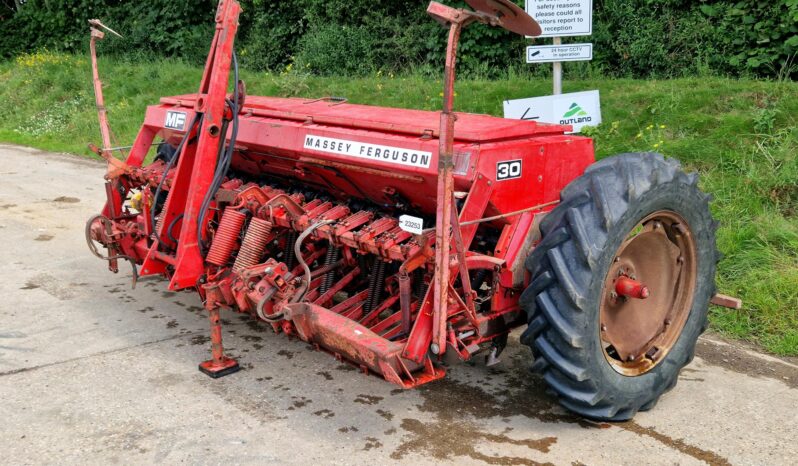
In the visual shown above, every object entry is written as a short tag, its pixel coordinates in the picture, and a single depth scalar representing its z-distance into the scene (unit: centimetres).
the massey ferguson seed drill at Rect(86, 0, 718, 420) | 332
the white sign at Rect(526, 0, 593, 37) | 706
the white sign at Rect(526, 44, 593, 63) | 714
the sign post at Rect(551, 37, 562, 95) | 743
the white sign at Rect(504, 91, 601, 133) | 732
